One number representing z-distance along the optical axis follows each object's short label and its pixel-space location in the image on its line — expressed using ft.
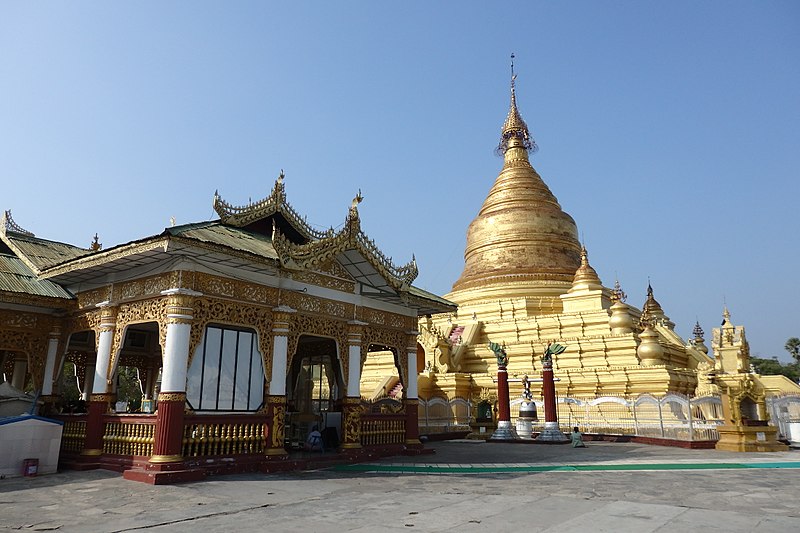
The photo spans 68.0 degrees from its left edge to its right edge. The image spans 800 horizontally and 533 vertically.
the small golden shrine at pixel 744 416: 60.95
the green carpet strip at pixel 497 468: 42.57
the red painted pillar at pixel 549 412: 70.18
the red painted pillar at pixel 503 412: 72.12
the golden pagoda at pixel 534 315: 93.71
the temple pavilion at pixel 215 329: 39.24
